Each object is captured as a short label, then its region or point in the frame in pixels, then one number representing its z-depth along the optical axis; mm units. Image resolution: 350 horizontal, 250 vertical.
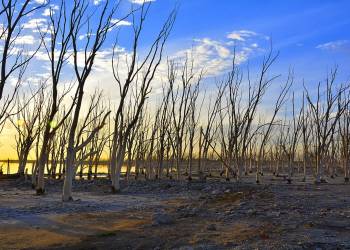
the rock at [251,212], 8996
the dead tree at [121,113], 15828
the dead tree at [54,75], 14261
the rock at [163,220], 8461
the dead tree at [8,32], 9955
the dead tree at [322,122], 21061
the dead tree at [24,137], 22603
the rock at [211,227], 7593
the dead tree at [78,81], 13281
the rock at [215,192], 14620
